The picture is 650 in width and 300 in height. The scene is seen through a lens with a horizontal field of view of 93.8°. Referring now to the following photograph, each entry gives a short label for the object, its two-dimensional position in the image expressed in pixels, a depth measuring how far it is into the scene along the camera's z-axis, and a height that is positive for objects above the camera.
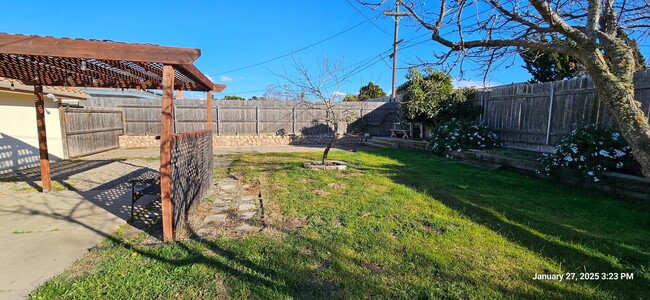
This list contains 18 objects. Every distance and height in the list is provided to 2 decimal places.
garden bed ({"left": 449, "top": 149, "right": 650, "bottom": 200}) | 4.46 -0.83
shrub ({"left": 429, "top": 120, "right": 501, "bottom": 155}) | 8.55 -0.32
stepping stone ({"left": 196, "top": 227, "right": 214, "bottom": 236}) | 3.39 -1.24
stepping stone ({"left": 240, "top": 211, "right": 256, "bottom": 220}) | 3.95 -1.22
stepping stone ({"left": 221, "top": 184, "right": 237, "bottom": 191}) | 5.52 -1.20
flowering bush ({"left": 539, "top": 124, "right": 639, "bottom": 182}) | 4.85 -0.42
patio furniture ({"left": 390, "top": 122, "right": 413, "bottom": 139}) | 13.58 -0.27
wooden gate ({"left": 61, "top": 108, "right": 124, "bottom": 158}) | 9.20 -0.35
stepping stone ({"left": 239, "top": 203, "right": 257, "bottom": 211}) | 4.33 -1.22
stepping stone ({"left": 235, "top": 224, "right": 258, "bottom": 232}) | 3.51 -1.23
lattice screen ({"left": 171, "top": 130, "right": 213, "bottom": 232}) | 3.33 -0.66
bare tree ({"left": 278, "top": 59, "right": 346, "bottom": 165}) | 7.33 +0.68
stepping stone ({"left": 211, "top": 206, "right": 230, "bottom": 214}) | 4.21 -1.23
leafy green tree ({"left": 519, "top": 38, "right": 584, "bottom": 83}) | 15.10 +2.92
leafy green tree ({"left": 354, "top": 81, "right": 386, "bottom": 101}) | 26.50 +3.06
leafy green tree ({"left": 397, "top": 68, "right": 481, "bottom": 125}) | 9.97 +0.66
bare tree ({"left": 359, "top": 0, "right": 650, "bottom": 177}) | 2.12 +0.51
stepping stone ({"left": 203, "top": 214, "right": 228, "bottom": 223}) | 3.80 -1.23
